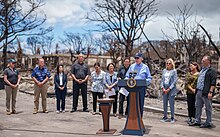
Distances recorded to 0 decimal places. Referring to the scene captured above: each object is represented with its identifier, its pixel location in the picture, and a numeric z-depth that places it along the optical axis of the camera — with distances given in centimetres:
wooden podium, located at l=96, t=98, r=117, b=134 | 745
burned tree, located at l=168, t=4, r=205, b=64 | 2256
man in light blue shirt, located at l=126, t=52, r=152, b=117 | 784
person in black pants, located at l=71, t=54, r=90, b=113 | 1045
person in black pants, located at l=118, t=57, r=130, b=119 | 970
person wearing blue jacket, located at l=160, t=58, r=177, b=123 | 879
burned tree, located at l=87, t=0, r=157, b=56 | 2147
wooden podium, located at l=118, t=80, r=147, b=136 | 723
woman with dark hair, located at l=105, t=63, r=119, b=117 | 977
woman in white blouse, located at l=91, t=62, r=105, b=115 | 1009
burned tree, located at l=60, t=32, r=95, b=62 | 5221
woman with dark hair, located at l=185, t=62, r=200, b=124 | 880
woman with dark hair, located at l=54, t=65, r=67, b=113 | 1049
